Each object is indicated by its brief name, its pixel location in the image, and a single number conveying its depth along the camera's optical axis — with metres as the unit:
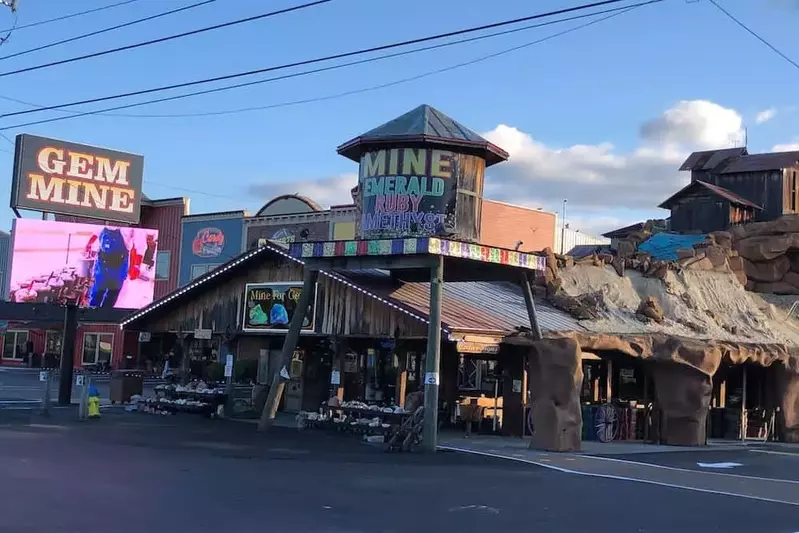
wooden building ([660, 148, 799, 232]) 52.16
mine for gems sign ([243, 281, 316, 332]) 25.72
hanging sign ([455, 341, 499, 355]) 21.50
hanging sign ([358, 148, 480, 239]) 21.30
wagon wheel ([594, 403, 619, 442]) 24.20
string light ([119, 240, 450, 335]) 22.46
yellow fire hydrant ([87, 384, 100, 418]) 22.86
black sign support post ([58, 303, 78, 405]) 28.52
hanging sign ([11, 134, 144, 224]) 36.75
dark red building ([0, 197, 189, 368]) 52.19
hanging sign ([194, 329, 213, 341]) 27.61
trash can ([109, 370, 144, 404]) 30.02
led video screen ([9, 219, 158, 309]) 35.97
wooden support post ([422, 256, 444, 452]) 19.16
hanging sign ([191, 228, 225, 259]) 49.75
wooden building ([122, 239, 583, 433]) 22.94
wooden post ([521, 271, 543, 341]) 22.36
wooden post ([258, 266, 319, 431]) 22.25
